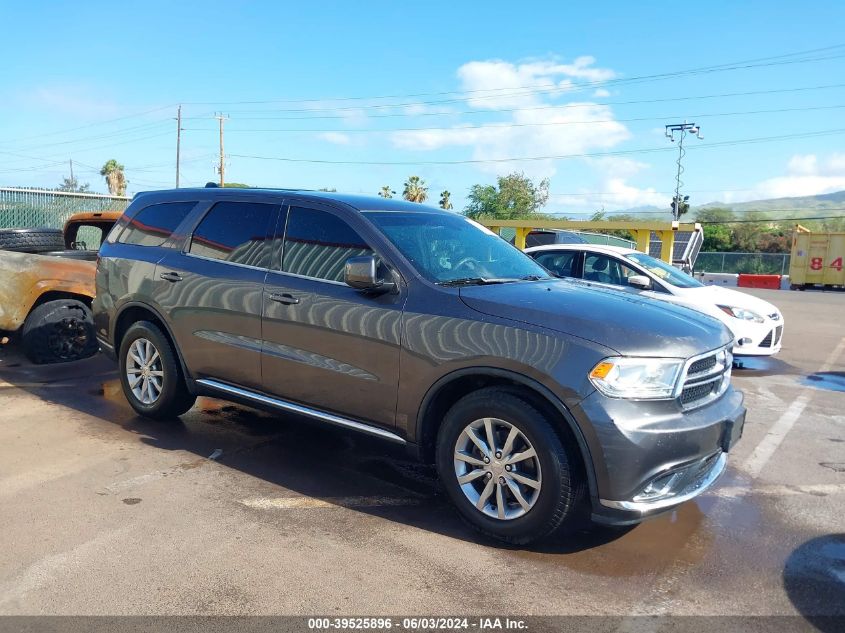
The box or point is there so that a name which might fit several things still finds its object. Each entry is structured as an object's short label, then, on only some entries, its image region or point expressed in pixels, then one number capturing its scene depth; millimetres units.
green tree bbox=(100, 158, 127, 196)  55903
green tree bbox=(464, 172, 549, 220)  67938
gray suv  3418
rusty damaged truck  7332
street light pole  44094
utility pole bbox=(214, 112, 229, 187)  53719
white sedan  8688
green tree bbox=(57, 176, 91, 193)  63912
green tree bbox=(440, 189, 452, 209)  65250
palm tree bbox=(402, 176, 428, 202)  62344
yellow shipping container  28875
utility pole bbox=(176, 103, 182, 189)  56141
